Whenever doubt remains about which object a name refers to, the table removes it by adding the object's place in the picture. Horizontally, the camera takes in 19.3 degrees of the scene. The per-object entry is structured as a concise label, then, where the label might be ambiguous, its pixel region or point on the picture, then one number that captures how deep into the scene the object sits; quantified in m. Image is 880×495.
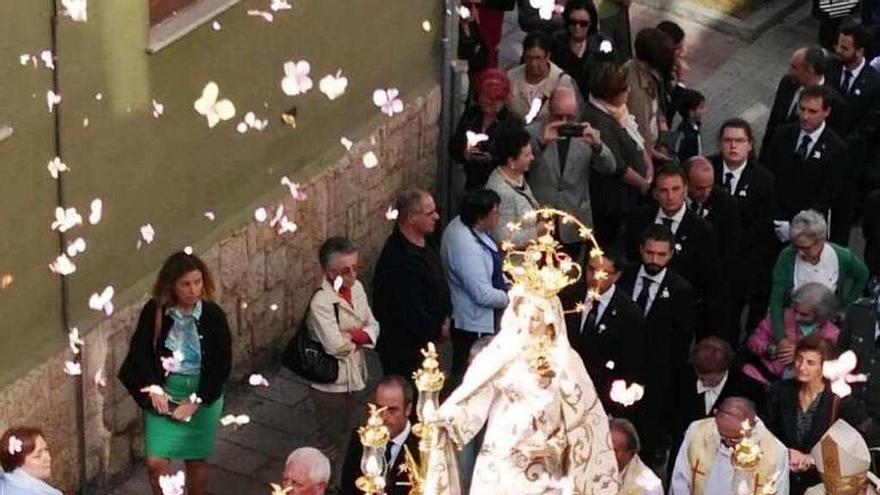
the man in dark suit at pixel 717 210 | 15.38
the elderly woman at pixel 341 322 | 14.15
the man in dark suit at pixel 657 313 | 14.49
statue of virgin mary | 9.28
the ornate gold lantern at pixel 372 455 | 9.54
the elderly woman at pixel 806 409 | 13.41
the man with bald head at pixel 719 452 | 12.68
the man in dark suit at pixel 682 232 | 15.04
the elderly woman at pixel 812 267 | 14.90
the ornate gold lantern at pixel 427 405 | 9.44
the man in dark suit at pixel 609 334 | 14.11
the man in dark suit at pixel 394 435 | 12.67
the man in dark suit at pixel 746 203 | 15.72
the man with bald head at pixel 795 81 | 16.98
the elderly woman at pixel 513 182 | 15.16
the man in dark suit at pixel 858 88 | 17.36
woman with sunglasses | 17.61
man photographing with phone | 15.82
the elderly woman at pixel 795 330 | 14.38
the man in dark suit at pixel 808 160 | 16.20
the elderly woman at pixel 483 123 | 16.19
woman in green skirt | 13.53
